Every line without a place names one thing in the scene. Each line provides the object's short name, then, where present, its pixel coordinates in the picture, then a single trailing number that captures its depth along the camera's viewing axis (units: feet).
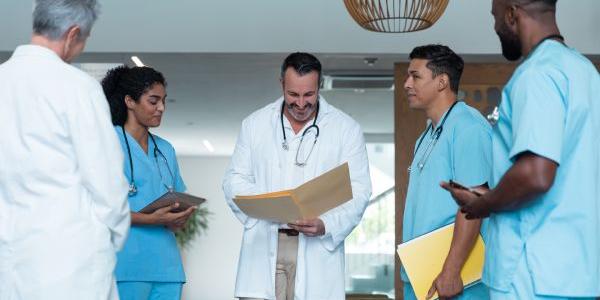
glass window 34.15
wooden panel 19.42
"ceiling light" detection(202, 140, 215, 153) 41.29
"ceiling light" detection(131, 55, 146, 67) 20.22
